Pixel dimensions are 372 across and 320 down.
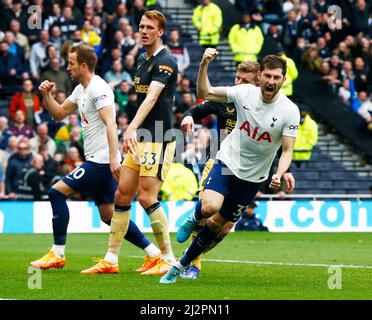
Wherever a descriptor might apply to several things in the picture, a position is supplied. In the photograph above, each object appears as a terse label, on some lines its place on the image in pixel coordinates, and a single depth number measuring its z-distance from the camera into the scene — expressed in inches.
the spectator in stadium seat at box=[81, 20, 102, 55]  1050.7
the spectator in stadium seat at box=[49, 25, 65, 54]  1041.5
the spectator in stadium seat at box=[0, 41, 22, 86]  1030.4
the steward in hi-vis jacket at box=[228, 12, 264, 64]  1094.6
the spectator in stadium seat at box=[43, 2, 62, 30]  1059.9
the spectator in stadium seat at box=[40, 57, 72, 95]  999.0
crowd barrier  932.0
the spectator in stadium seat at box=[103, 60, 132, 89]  1030.4
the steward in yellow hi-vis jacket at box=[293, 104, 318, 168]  1049.0
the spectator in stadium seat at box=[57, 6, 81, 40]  1055.6
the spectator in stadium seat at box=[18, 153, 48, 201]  935.7
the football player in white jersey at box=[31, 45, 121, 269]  536.4
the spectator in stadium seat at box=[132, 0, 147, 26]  1095.6
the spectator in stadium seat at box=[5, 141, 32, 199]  938.1
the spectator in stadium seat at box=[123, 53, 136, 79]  1040.2
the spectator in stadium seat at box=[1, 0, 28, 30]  1055.0
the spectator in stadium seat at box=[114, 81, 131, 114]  1016.0
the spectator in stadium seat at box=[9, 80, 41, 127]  992.2
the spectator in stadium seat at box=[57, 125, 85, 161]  967.1
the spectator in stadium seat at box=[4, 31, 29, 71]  1029.5
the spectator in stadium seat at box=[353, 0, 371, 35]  1211.9
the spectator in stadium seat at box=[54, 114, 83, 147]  988.6
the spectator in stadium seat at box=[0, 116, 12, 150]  965.2
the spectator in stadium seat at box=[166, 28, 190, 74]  1061.6
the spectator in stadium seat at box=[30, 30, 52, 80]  1034.1
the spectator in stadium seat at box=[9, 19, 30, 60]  1037.2
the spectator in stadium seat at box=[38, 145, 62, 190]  944.9
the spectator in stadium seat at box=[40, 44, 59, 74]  1005.2
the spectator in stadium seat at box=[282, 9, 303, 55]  1171.3
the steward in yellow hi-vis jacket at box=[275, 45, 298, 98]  1067.3
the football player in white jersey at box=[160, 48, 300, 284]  483.2
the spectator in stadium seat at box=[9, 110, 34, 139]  969.7
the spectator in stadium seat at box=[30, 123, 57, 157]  963.3
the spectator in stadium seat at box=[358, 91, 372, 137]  1144.8
